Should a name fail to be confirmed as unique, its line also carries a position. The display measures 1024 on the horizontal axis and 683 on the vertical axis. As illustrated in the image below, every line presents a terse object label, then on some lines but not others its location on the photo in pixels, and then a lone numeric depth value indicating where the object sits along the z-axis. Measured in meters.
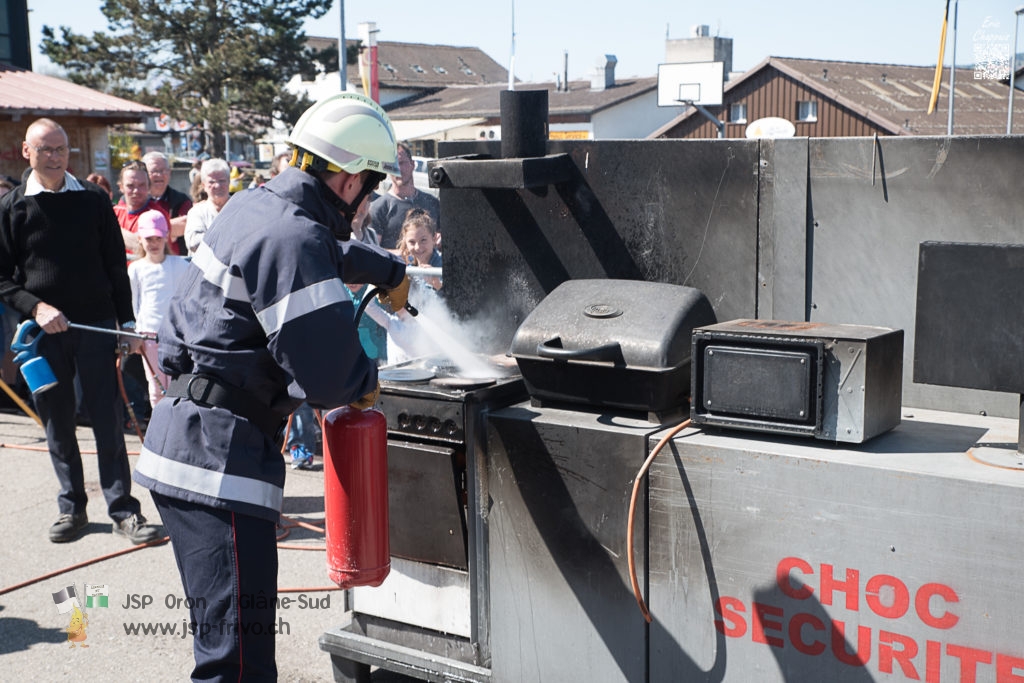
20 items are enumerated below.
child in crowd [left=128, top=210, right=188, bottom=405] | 6.78
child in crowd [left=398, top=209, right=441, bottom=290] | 6.43
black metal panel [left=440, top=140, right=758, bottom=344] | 3.79
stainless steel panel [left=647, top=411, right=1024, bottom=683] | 2.77
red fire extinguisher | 3.20
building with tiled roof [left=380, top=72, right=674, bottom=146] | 51.25
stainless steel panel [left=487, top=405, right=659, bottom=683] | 3.38
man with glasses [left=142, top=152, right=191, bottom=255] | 8.25
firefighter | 2.89
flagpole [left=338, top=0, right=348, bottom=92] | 24.50
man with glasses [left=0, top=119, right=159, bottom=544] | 5.52
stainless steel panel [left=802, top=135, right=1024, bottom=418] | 3.32
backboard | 36.00
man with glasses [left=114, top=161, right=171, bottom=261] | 7.89
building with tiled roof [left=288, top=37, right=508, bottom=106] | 68.75
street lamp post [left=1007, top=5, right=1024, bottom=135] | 3.70
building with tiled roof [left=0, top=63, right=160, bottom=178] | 17.64
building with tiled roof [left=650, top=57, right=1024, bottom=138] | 33.97
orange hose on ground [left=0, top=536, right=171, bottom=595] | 4.97
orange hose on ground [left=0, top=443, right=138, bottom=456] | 7.45
